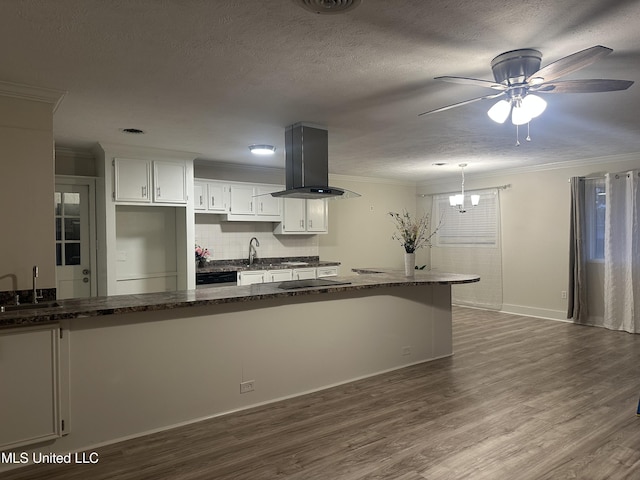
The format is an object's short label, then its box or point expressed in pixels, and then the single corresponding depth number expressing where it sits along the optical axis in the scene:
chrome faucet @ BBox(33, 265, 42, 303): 2.97
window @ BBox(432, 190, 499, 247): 7.56
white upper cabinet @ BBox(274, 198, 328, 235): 6.84
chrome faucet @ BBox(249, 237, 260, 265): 6.73
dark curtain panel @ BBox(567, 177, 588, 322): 6.24
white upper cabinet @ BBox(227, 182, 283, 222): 6.26
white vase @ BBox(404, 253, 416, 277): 4.74
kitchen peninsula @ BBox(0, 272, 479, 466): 2.76
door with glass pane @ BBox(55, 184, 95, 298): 5.08
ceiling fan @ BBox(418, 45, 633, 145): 2.41
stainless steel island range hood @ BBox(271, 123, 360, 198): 4.13
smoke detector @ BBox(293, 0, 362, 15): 1.96
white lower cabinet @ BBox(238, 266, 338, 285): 6.07
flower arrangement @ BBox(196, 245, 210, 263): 6.12
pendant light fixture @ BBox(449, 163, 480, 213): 6.77
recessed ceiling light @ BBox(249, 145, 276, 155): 5.10
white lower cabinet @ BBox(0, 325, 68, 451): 2.52
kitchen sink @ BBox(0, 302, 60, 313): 2.85
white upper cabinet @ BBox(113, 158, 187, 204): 5.02
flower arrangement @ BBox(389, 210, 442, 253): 8.49
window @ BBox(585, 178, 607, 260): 6.13
